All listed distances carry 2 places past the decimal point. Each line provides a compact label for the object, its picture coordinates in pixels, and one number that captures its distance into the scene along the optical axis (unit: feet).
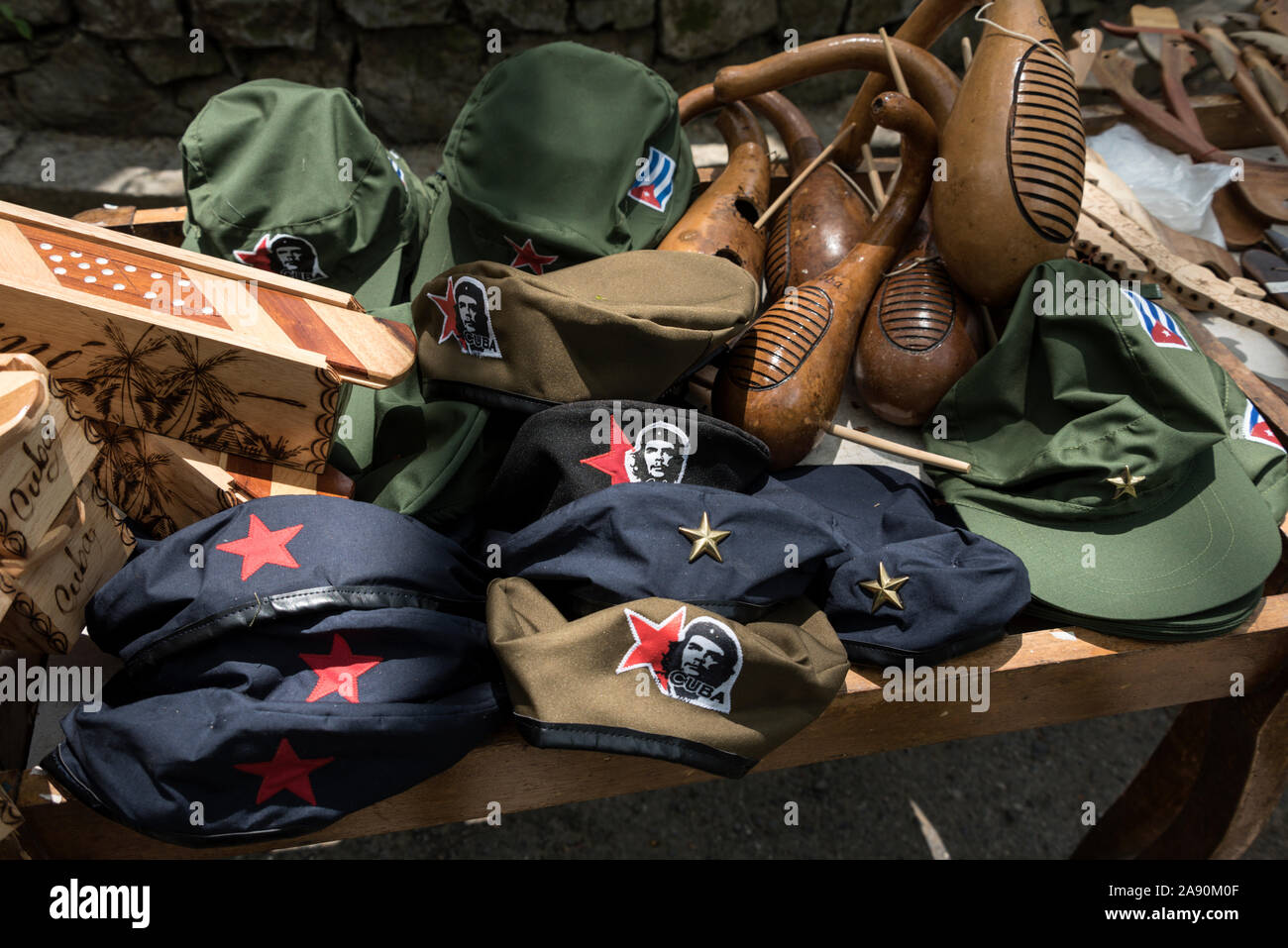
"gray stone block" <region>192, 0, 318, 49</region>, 7.45
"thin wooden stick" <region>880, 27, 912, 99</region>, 4.30
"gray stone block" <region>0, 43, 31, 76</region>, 7.58
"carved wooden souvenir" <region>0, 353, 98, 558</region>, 2.40
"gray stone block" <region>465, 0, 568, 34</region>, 7.63
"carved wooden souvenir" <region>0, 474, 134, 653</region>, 2.65
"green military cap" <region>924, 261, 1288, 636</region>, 3.43
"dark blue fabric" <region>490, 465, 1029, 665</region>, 2.97
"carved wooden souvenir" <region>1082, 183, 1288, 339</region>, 4.69
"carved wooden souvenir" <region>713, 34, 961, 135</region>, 4.41
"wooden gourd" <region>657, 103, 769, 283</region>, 4.20
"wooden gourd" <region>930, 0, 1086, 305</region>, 3.68
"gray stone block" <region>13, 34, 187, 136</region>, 7.69
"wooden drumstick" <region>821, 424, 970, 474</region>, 3.76
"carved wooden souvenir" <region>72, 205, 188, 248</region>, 4.53
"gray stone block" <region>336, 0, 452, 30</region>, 7.56
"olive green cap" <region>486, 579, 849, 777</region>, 2.79
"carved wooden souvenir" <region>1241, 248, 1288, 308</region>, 4.92
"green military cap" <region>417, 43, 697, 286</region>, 4.06
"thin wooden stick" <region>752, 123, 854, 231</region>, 4.45
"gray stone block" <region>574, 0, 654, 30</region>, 7.81
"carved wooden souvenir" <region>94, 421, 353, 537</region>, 3.17
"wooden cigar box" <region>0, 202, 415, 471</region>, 2.90
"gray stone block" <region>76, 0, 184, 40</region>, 7.37
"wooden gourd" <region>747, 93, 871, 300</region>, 4.37
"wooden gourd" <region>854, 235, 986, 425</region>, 3.93
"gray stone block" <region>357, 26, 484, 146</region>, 7.86
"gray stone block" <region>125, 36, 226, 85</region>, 7.67
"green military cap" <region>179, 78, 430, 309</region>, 3.84
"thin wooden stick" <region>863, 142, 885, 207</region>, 4.74
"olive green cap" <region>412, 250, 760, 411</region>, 3.32
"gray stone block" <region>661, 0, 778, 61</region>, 7.95
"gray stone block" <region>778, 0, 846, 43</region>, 8.15
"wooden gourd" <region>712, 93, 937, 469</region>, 3.73
